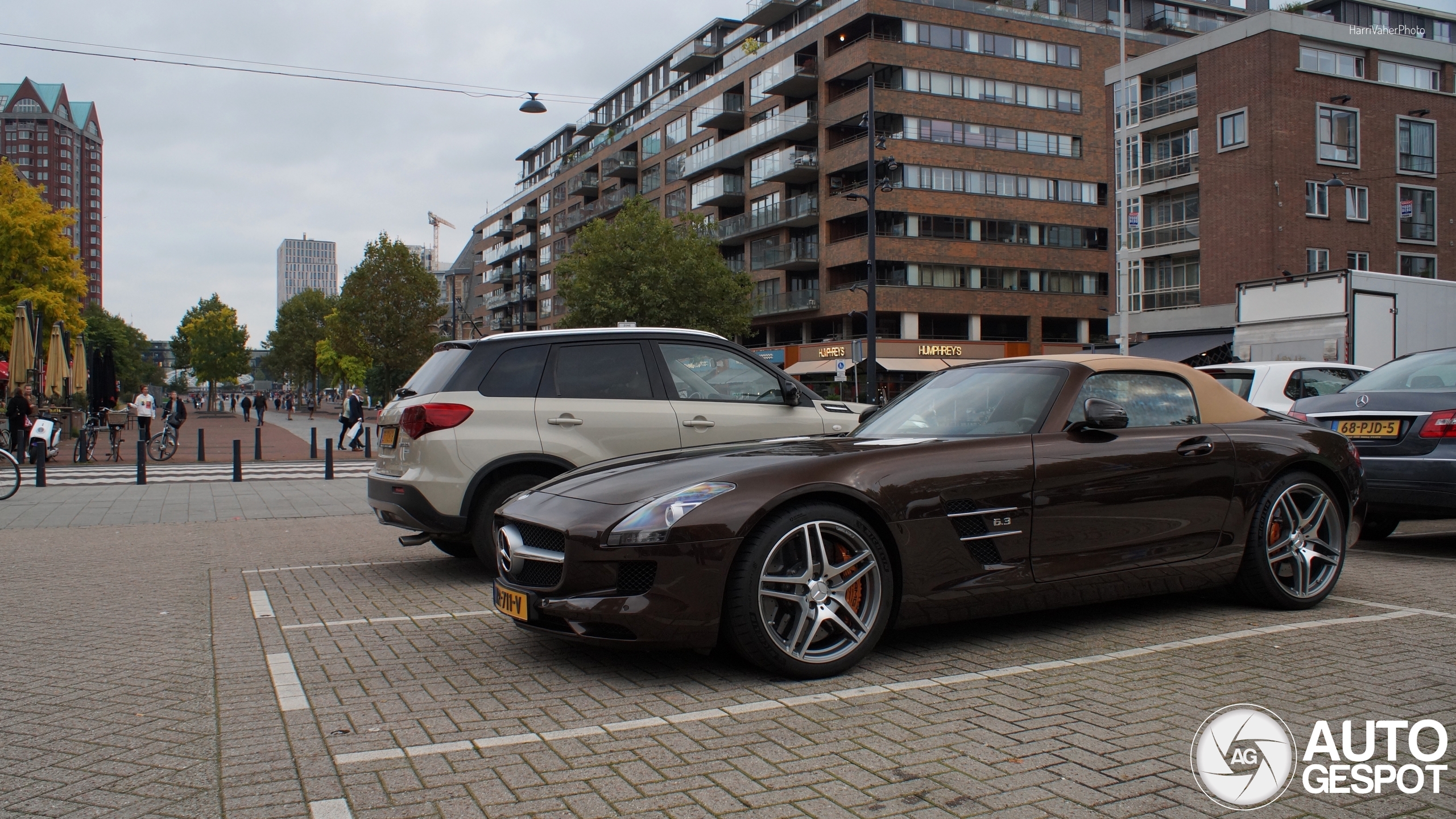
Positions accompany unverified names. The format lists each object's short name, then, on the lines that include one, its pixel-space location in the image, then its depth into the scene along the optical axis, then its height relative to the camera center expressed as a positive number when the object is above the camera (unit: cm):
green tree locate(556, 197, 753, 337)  4612 +599
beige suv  671 -1
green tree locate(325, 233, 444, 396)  6047 +619
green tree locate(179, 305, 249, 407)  9438 +620
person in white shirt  2504 +11
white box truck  1502 +138
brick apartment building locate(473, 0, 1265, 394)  5222 +1297
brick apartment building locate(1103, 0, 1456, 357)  3769 +960
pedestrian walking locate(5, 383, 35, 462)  1961 -1
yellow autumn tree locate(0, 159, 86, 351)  3341 +529
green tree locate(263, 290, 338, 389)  9794 +788
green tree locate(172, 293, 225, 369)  10331 +845
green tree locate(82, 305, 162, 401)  9088 +663
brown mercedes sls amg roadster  405 -48
